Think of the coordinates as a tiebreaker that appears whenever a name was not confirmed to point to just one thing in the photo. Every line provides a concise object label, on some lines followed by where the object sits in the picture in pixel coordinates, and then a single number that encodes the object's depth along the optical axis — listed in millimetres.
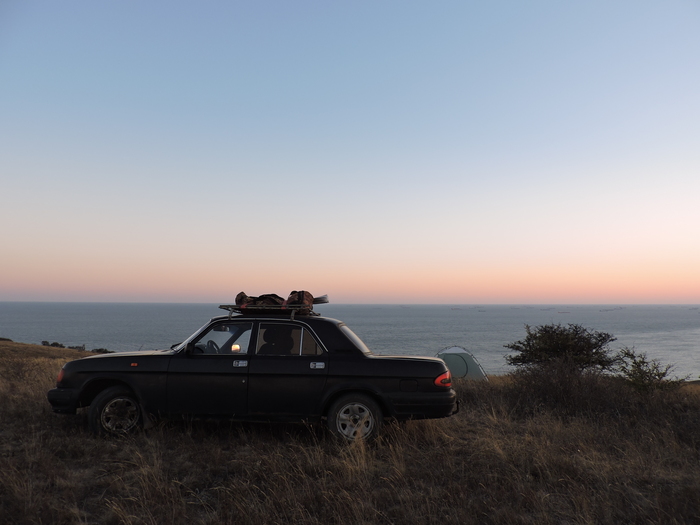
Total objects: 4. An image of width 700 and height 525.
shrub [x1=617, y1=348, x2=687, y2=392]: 10938
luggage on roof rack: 6824
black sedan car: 6312
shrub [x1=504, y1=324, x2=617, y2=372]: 24828
